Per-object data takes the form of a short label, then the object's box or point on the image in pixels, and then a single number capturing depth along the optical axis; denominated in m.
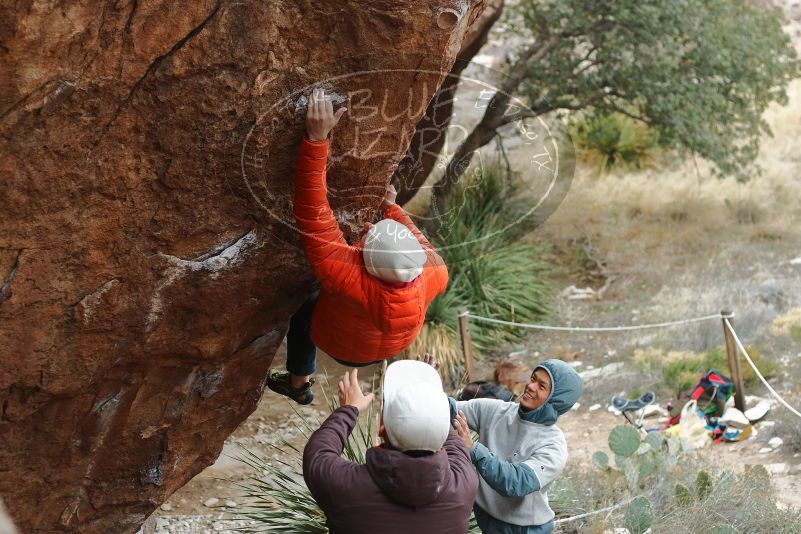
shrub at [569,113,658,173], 13.70
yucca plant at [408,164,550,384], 9.05
